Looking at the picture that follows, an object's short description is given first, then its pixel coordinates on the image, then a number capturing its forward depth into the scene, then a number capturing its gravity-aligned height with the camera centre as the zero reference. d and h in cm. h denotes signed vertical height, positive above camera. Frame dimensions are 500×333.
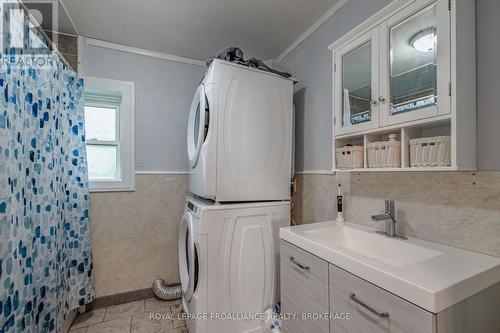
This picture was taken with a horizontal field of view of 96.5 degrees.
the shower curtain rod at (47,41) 117 +87
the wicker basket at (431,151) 87 +6
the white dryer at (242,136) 149 +22
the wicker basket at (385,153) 104 +6
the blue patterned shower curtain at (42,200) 98 -19
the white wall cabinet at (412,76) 85 +41
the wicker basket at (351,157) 122 +5
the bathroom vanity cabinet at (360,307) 65 -49
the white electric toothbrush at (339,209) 145 -28
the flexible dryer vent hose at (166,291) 210 -118
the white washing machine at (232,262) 143 -65
